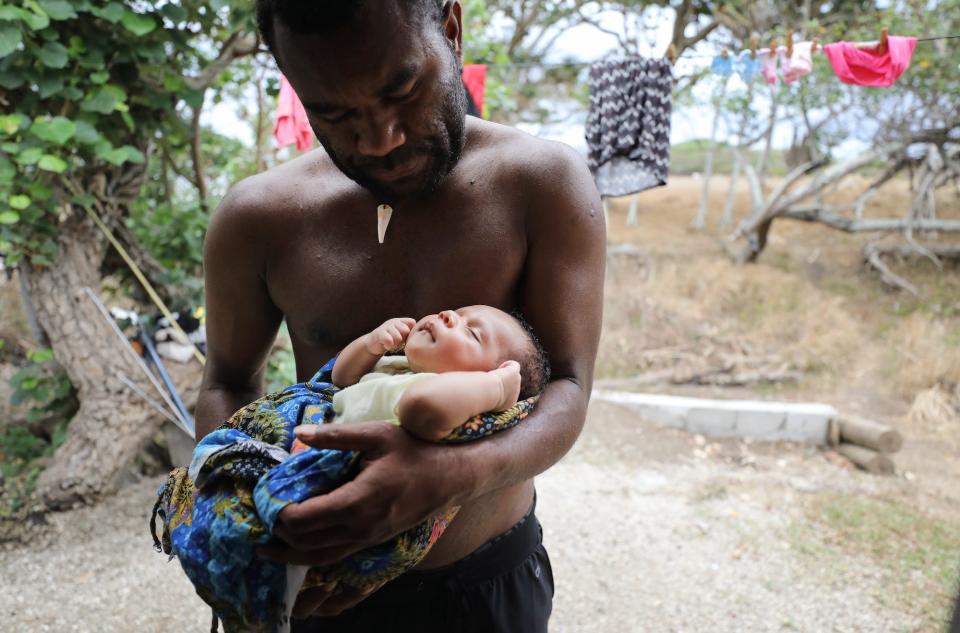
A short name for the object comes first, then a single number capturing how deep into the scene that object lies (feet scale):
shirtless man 3.83
